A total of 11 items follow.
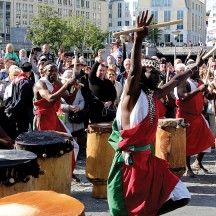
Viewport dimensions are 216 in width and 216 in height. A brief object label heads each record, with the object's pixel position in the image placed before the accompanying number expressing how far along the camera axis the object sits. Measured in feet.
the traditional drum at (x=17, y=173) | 13.14
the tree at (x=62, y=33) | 205.16
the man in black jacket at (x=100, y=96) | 28.63
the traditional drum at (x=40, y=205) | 9.41
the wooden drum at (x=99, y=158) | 21.65
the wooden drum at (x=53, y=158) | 17.88
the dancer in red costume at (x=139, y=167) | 14.65
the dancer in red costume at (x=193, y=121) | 25.96
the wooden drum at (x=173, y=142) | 23.57
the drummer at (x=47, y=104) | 22.41
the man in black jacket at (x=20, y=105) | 29.30
